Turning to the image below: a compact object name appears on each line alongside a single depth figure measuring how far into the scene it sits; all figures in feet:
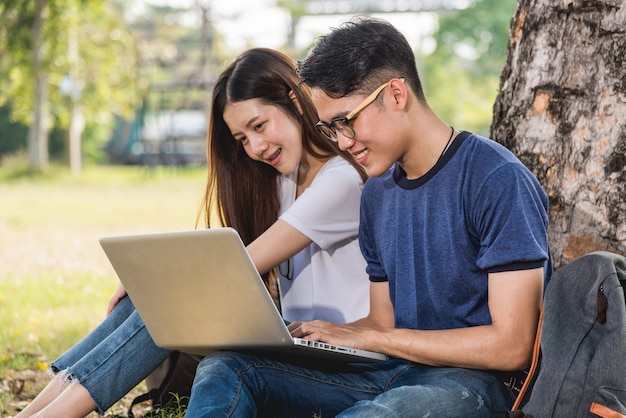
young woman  10.76
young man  8.27
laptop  8.50
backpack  7.64
